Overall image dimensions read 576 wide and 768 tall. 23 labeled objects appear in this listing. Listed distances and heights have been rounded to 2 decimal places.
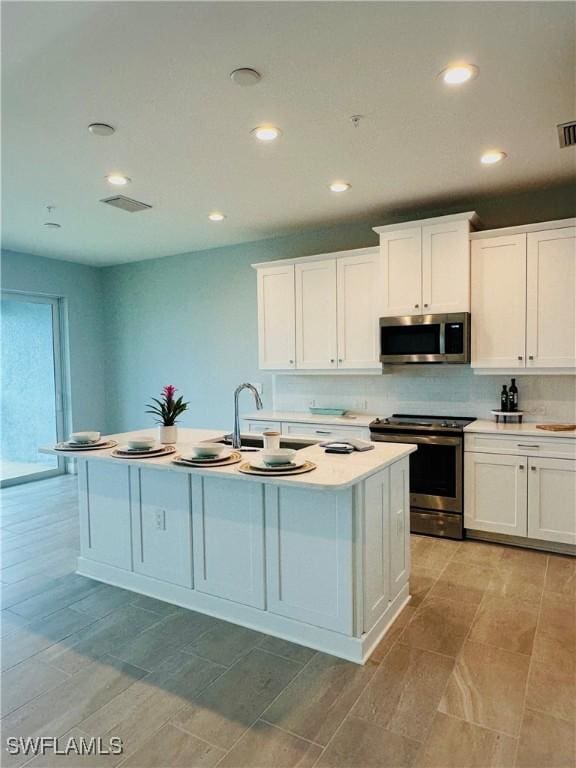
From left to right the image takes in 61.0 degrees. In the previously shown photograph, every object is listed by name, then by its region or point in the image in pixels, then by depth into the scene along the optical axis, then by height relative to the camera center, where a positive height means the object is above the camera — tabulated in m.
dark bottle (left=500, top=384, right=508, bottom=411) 4.03 -0.28
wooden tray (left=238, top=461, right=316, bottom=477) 2.19 -0.47
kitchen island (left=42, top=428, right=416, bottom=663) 2.28 -0.91
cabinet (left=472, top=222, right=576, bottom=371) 3.58 +0.50
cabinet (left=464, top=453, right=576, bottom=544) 3.44 -0.96
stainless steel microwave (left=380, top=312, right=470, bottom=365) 3.87 +0.23
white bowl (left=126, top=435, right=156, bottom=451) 2.76 -0.42
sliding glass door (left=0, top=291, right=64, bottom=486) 5.77 -0.17
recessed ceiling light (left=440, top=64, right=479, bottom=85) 2.20 +1.34
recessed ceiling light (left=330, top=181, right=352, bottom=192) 3.63 +1.37
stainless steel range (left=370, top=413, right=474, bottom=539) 3.78 -0.84
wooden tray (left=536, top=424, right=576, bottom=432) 3.56 -0.47
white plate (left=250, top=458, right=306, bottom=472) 2.24 -0.46
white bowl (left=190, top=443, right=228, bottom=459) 2.50 -0.42
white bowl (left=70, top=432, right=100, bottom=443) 2.98 -0.41
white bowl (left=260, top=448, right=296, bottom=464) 2.29 -0.42
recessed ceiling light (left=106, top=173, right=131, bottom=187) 3.46 +1.38
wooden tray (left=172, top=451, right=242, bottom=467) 2.42 -0.47
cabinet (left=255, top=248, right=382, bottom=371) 4.36 +0.53
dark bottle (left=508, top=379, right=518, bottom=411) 4.02 -0.26
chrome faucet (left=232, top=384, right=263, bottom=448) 2.75 -0.32
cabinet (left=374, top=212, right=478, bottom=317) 3.85 +0.82
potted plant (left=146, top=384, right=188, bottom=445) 3.03 -0.31
